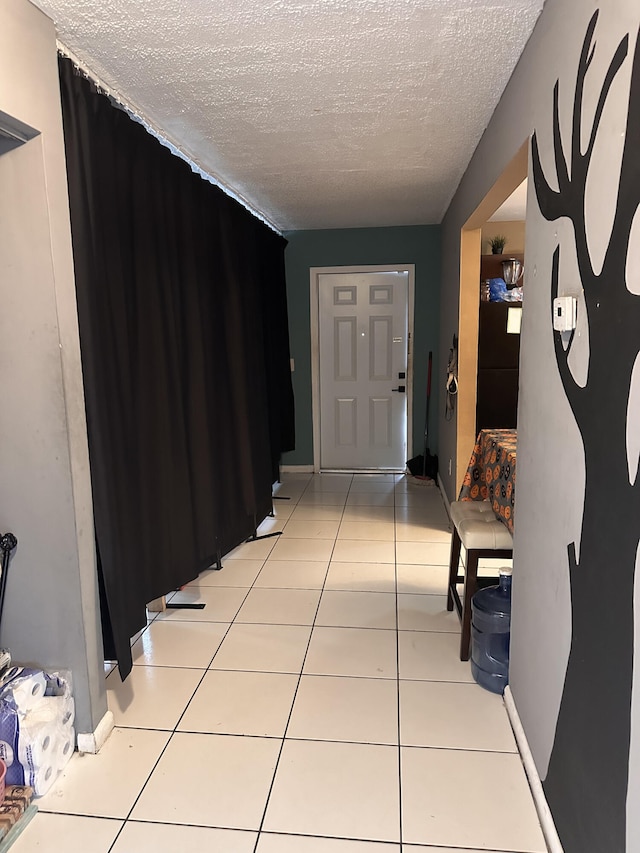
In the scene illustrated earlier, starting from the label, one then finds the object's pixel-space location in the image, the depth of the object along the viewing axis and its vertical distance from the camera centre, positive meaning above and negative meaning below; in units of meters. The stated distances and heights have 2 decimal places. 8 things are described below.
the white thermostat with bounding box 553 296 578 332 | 1.32 +0.07
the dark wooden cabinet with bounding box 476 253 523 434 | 3.68 -0.18
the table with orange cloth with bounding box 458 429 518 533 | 2.31 -0.60
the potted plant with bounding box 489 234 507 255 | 4.02 +0.70
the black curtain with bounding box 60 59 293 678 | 1.85 -0.03
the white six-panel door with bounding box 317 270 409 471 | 5.14 -0.23
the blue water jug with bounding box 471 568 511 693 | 2.10 -1.12
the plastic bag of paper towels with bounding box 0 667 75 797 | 1.62 -1.11
